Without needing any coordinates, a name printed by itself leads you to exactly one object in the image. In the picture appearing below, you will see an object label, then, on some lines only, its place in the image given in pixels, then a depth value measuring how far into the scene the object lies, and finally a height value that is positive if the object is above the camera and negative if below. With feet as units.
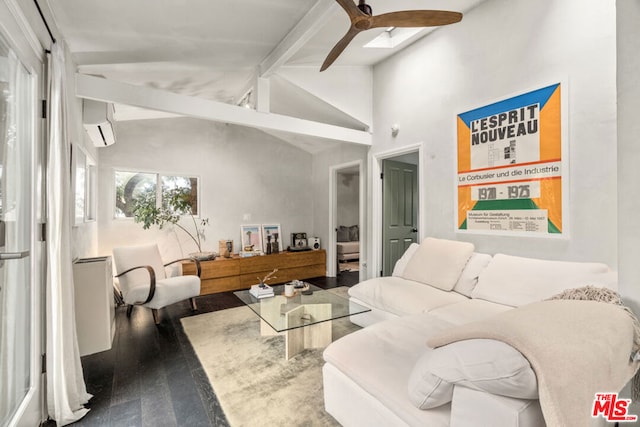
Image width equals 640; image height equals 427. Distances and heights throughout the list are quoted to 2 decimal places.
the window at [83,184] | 7.84 +1.04
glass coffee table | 7.40 -2.74
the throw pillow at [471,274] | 8.70 -1.91
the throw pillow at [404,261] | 10.63 -1.85
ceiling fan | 5.99 +4.32
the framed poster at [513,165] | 7.98 +1.42
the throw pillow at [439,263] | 9.00 -1.67
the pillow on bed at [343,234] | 22.96 -1.69
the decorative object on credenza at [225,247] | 15.58 -1.80
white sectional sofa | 2.85 -2.25
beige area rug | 5.54 -3.88
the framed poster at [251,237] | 16.49 -1.37
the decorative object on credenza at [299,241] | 17.66 -1.75
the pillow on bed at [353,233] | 23.40 -1.66
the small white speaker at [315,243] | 18.03 -1.88
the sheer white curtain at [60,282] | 5.43 -1.29
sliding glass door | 4.44 -0.57
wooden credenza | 13.88 -2.95
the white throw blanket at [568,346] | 2.58 -1.39
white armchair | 9.83 -2.49
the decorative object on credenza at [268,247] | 16.58 -1.96
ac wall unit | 9.40 +3.32
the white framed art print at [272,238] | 16.90 -1.46
